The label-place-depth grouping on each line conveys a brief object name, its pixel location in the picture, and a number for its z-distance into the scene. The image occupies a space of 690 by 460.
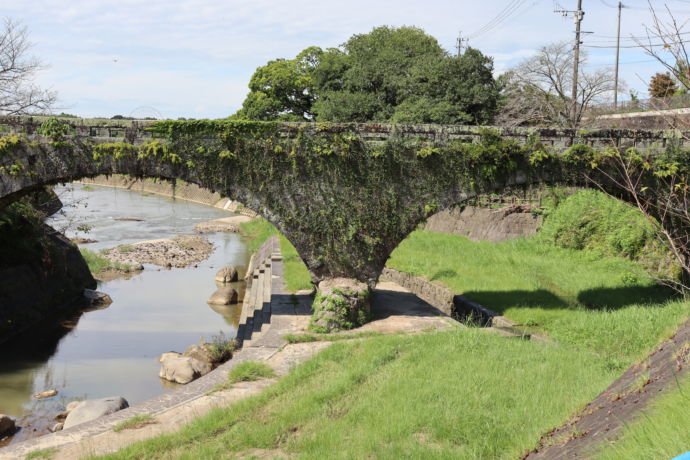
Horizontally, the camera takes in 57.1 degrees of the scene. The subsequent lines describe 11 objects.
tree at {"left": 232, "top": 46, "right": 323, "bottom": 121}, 38.41
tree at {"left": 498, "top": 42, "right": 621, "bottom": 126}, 28.70
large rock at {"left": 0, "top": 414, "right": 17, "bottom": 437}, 10.77
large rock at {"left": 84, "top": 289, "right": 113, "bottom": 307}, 19.88
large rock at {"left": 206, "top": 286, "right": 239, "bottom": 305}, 20.42
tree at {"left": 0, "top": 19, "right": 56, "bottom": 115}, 18.16
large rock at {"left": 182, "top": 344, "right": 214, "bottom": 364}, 14.05
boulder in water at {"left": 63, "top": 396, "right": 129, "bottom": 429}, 10.36
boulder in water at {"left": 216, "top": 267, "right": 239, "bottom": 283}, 23.67
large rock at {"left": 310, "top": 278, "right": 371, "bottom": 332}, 12.64
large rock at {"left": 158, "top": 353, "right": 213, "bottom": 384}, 13.34
